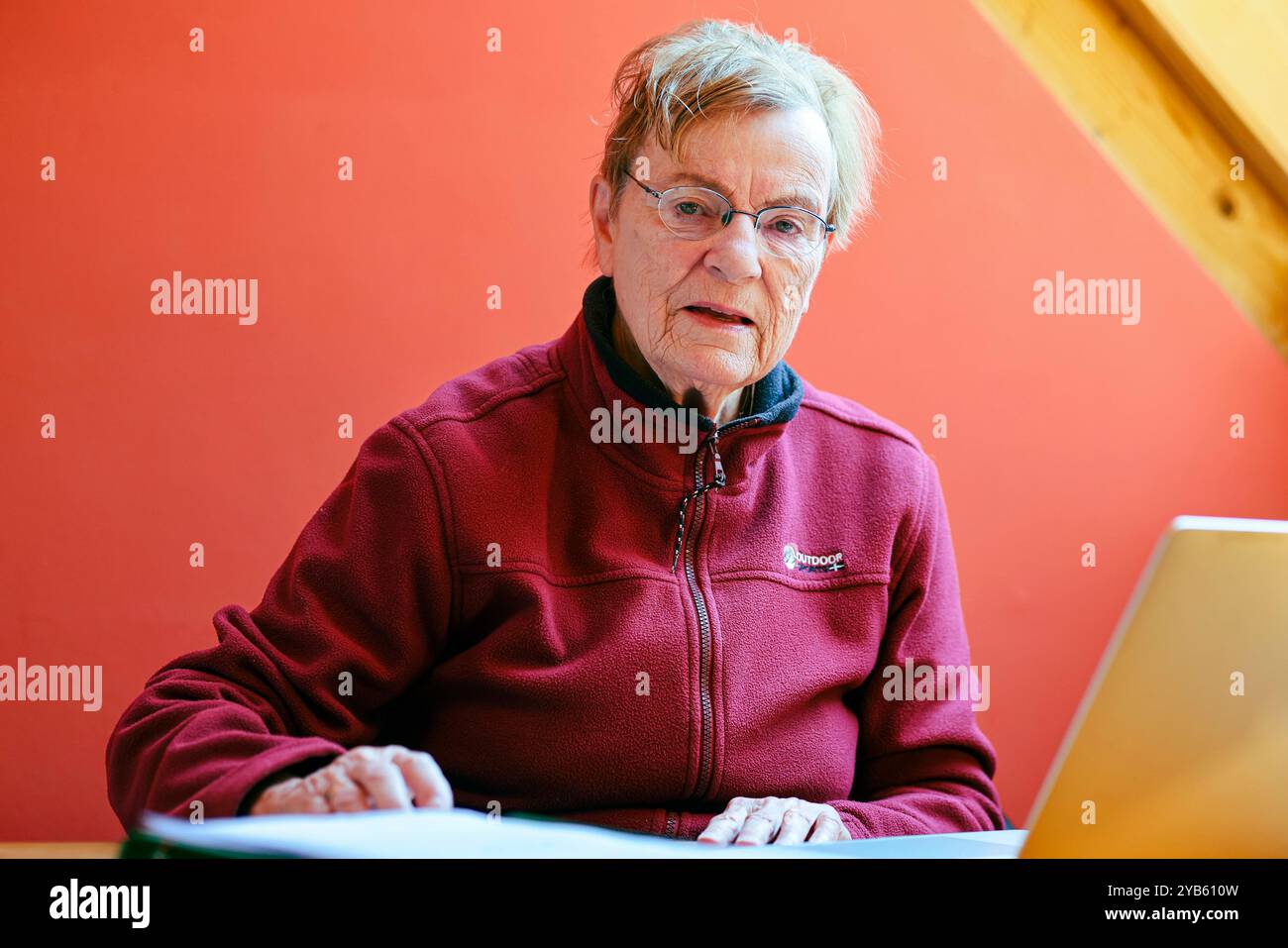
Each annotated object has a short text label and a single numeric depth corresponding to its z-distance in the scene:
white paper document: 0.68
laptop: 0.69
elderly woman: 1.29
